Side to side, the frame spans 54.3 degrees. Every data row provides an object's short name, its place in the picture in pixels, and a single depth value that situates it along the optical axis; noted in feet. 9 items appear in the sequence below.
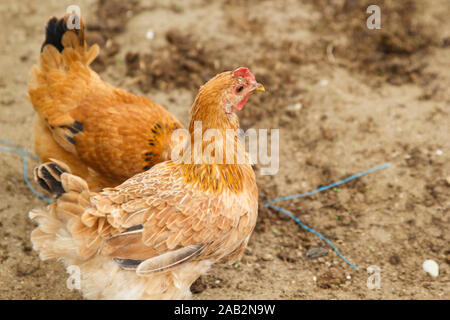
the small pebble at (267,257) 9.31
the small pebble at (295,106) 12.74
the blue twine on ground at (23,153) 10.86
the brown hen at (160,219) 6.82
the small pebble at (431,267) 8.57
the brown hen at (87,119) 8.81
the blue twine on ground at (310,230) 9.18
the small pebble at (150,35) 15.02
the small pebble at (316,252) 9.28
